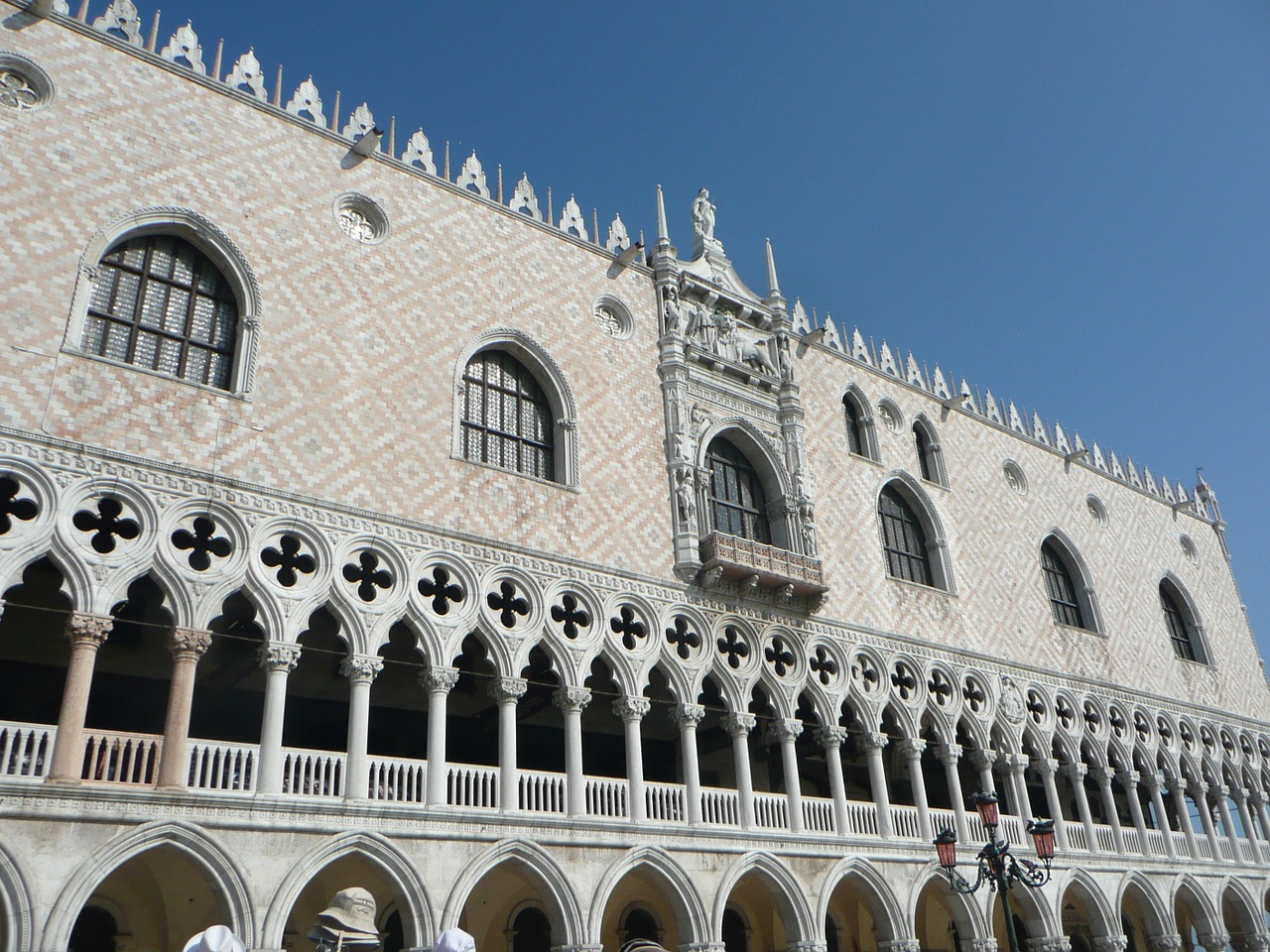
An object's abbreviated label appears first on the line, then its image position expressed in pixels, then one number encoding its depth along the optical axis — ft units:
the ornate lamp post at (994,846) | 37.35
